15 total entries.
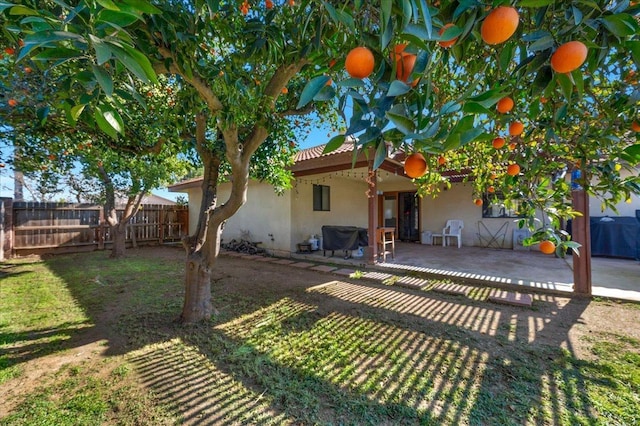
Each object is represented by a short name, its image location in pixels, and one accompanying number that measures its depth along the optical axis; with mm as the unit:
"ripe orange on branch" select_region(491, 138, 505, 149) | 2057
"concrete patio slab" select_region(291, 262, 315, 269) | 7064
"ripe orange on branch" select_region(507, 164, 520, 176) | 2127
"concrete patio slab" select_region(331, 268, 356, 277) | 6205
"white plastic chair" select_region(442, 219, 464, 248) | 10445
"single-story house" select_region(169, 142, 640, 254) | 8078
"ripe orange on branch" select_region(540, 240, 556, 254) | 1732
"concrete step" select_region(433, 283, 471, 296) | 4844
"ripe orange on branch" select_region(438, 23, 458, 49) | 890
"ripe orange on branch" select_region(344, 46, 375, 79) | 908
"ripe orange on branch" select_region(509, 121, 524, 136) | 1806
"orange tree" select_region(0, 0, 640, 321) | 820
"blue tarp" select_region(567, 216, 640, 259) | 7258
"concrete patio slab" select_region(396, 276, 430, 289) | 5312
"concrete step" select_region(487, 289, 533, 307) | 4242
